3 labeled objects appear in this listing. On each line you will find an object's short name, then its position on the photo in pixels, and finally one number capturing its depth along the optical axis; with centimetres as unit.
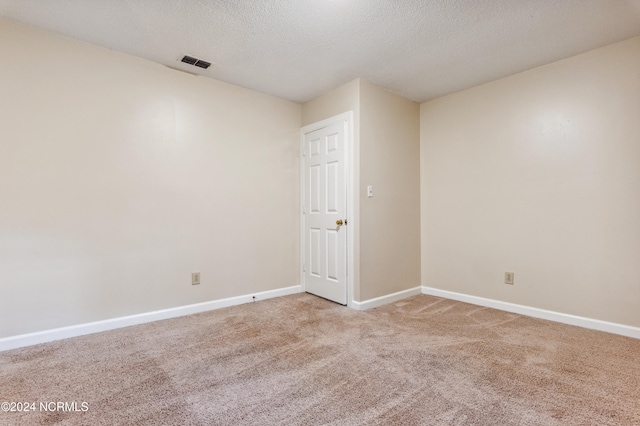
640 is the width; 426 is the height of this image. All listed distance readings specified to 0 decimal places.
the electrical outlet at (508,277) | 307
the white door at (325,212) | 330
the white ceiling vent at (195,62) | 273
